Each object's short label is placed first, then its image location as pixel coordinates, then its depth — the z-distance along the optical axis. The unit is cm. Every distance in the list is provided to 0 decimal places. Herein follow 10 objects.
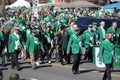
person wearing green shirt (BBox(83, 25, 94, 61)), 1999
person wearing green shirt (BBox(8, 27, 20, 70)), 1733
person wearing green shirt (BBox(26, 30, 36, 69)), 1766
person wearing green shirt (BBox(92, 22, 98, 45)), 2055
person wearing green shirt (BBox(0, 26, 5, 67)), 1882
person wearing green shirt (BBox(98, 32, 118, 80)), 1385
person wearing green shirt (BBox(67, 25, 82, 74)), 1620
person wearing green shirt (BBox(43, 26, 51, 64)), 1941
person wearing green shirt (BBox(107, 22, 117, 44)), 2025
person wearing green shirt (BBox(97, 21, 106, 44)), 2000
